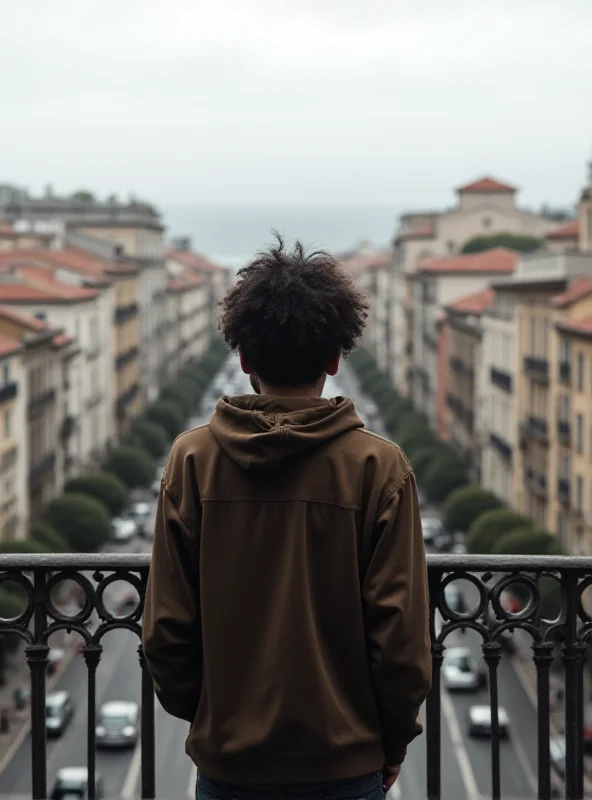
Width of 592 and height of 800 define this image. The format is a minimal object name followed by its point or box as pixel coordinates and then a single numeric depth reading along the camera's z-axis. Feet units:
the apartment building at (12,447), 162.61
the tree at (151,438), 264.72
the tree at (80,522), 167.12
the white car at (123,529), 194.16
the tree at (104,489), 195.52
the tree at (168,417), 304.71
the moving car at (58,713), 108.58
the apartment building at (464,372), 239.09
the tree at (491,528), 152.97
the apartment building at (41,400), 179.52
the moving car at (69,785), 82.69
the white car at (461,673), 127.44
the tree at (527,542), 139.19
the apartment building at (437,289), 286.87
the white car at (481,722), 108.58
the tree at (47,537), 151.64
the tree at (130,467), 231.30
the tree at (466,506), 179.93
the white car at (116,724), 109.09
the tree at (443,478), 218.59
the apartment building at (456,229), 354.95
